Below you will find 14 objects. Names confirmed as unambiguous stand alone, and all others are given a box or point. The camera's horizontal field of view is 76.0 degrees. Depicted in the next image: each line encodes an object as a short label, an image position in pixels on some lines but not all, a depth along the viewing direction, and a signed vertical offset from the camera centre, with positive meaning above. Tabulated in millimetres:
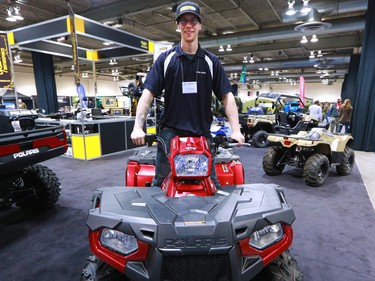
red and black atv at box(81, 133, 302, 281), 1034 -585
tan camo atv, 4301 -1109
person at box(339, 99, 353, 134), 9070 -623
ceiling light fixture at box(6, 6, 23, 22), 7264 +2575
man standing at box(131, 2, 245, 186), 1746 +47
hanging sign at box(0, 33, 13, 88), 4285 +579
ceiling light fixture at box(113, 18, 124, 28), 8906 +2803
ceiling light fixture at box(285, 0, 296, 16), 6826 +2596
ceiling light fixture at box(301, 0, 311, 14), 7012 +2577
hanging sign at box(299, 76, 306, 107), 16312 +697
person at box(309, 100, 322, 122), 10166 -574
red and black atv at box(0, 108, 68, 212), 2074 -560
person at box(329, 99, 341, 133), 11039 -1015
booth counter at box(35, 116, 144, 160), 6312 -1059
